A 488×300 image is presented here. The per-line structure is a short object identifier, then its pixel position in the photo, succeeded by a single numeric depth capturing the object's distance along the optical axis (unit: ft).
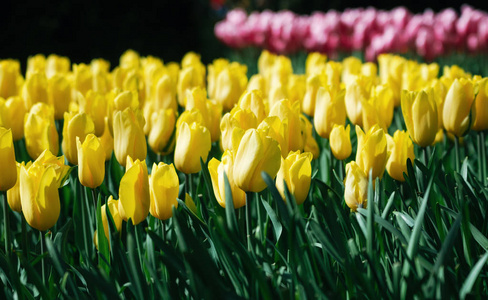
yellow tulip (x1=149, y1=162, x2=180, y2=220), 5.40
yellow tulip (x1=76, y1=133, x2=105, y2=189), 5.57
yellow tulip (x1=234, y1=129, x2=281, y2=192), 5.28
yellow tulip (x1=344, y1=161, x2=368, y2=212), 5.45
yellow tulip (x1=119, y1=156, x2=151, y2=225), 5.36
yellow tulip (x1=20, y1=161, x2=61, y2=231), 5.36
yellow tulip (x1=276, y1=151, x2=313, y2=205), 5.37
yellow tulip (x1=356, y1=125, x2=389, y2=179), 5.56
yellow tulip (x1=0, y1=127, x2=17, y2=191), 5.45
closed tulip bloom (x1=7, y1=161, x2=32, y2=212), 5.69
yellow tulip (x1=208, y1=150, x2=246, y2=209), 5.37
